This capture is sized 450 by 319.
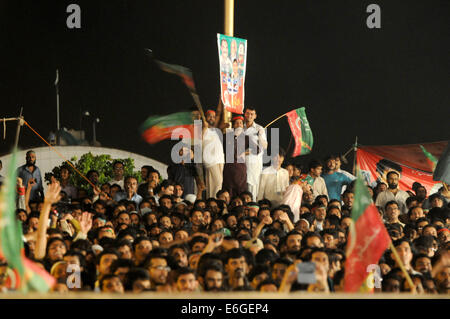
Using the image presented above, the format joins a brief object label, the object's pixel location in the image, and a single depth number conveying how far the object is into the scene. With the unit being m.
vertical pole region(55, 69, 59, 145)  16.31
